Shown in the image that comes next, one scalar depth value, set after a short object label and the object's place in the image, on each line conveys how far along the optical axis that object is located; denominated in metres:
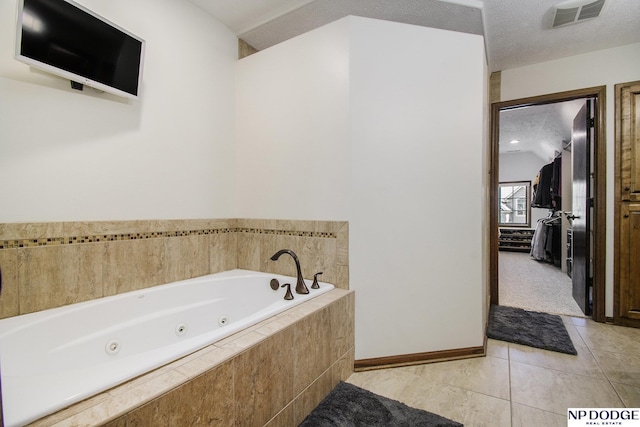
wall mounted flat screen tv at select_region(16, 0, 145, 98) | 1.36
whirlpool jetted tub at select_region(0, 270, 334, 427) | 0.88
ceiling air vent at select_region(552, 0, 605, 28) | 2.09
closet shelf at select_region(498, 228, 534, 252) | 6.73
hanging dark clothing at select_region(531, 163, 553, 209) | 5.37
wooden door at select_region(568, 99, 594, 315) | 2.80
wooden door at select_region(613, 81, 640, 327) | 2.54
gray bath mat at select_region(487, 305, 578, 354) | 2.24
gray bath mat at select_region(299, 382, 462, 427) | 1.43
